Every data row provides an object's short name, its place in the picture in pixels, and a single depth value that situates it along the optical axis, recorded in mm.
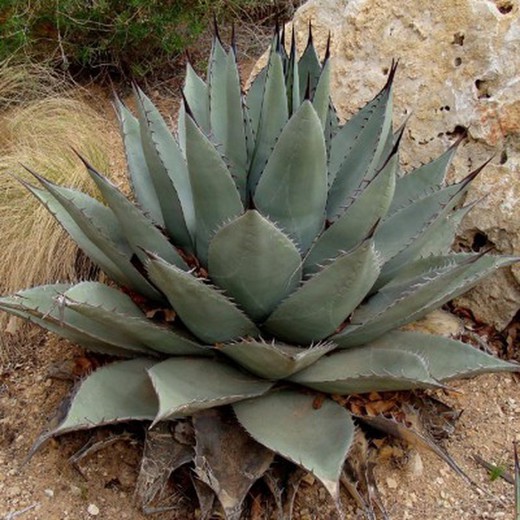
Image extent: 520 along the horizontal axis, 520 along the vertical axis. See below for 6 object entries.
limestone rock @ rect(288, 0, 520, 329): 2705
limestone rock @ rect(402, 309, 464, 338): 2455
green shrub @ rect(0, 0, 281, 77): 4312
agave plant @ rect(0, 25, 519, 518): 1933
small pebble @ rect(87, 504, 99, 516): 2191
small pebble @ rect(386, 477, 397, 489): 2314
